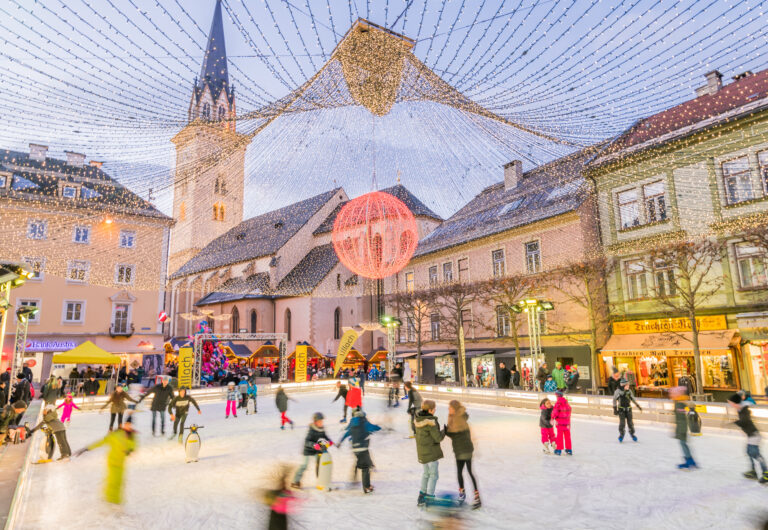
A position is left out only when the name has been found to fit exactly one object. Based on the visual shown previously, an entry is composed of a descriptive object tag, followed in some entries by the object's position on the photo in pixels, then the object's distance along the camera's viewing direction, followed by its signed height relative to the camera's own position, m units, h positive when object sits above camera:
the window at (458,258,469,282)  33.44 +5.53
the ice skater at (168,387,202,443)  13.02 -1.40
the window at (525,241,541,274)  28.83 +5.41
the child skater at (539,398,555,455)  10.65 -1.74
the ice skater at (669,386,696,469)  8.87 -1.42
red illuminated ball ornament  16.12 +4.07
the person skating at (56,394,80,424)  14.02 -1.43
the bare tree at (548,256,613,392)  23.99 +2.74
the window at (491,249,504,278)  31.08 +5.57
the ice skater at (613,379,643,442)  11.66 -1.48
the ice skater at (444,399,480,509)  7.22 -1.32
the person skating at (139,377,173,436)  13.95 -1.10
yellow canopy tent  22.98 +0.09
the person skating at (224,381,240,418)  18.19 -1.67
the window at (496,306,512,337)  29.94 +1.55
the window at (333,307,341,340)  45.94 +2.67
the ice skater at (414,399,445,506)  6.98 -1.42
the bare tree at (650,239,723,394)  19.78 +2.98
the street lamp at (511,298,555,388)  18.56 +1.40
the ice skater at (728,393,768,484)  8.09 -1.55
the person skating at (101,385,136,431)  14.02 -1.31
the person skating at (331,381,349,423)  14.98 -1.18
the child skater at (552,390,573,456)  10.52 -1.68
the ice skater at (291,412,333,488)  8.15 -1.47
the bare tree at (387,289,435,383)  33.19 +3.15
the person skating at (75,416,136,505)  6.93 -1.50
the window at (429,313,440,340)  34.62 +1.72
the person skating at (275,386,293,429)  15.06 -1.50
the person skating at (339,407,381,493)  7.84 -1.39
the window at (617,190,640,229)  23.80 +6.73
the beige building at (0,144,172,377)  31.06 +5.34
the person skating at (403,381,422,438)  12.60 -1.29
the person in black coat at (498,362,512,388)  22.75 -1.39
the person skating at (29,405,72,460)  10.09 -1.39
